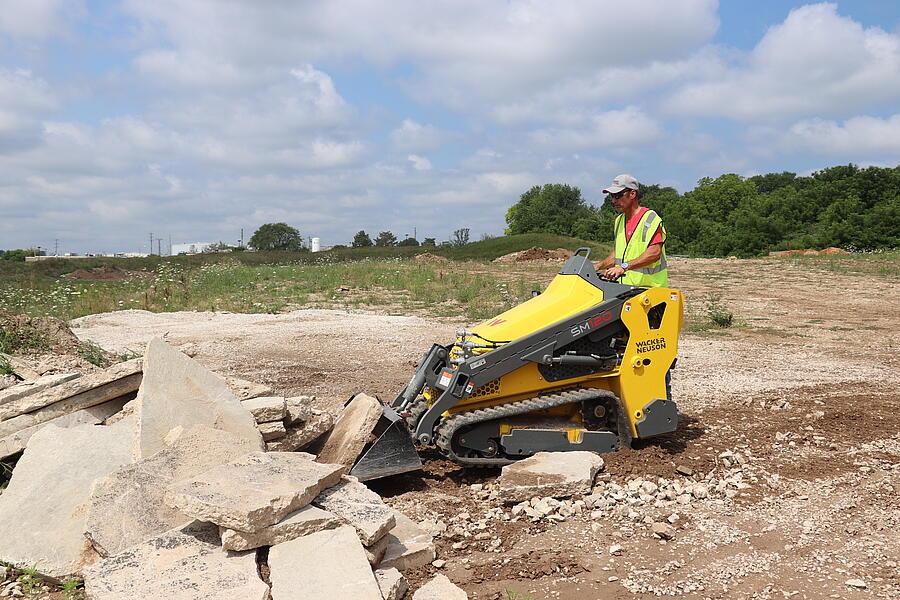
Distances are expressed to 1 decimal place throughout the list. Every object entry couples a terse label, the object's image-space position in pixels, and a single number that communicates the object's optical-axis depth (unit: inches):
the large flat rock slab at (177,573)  135.1
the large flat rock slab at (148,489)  161.0
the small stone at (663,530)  178.2
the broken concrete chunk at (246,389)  257.3
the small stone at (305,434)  212.7
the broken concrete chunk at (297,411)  223.5
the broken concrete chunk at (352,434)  210.2
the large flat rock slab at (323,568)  133.3
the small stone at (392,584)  143.6
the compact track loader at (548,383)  211.2
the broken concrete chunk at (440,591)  143.6
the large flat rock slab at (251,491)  143.5
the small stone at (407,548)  161.6
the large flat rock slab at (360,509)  152.2
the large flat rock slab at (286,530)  145.3
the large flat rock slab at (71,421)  215.5
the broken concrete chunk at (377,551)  152.0
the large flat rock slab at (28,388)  231.9
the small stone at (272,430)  211.8
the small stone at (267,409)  213.8
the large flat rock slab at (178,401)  192.9
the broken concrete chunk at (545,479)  198.1
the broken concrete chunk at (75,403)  222.2
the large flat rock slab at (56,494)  165.9
